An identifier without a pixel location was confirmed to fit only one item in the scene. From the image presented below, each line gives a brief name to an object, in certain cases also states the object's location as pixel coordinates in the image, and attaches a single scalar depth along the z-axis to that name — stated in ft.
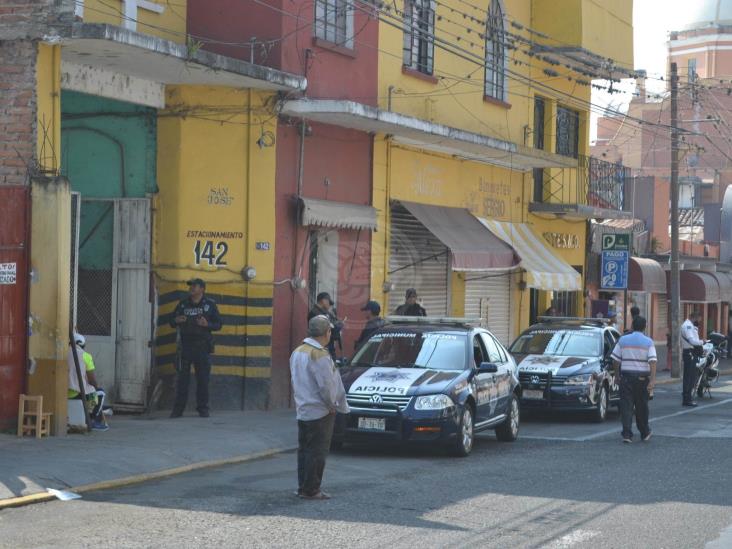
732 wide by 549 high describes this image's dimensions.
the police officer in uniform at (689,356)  82.17
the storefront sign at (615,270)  100.48
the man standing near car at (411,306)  71.00
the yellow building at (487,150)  76.07
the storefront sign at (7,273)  47.93
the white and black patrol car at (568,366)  64.95
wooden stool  47.42
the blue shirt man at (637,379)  56.39
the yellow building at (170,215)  61.26
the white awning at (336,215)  65.98
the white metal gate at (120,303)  61.93
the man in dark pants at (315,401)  37.09
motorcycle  86.43
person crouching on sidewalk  50.06
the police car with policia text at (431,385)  47.44
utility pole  108.06
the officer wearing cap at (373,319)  61.99
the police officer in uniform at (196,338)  58.08
